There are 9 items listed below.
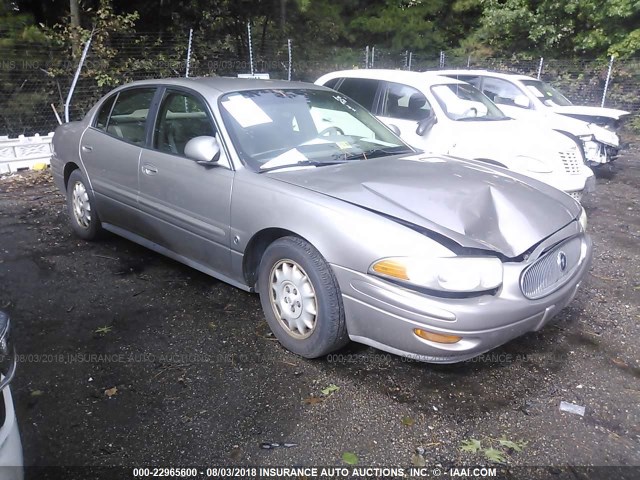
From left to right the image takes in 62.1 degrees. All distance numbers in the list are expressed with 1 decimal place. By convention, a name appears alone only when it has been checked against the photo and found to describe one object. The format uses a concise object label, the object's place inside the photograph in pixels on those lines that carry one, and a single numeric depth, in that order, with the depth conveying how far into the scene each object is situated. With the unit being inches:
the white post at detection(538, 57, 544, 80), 647.9
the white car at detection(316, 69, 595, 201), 244.2
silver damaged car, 108.0
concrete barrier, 340.8
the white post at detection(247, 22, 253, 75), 503.6
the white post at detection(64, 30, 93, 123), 391.5
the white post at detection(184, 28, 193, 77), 452.6
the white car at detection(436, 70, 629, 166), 362.9
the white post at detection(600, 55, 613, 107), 584.4
